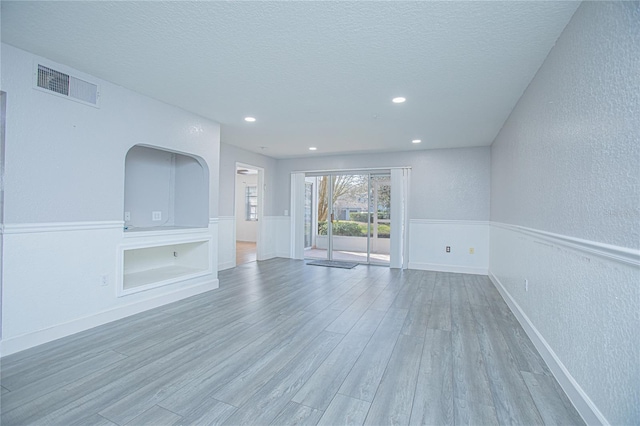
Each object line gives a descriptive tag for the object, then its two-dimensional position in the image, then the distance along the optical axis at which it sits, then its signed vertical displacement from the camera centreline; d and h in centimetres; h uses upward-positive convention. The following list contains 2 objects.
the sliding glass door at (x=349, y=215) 661 +0
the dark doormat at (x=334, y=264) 620 -106
